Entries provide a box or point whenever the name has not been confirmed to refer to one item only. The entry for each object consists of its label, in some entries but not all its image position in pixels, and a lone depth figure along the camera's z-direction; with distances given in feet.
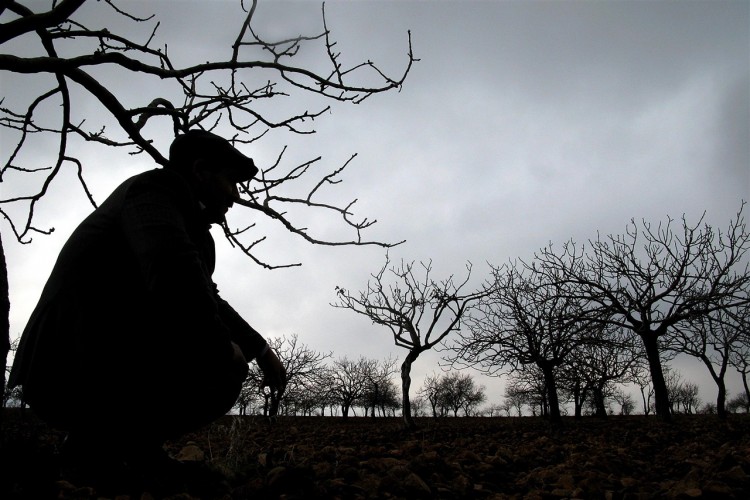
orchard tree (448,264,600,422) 41.70
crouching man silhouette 5.31
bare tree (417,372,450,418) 198.90
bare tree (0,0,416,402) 8.49
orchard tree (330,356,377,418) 159.53
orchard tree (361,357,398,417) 166.61
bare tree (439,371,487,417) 207.94
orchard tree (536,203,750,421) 38.40
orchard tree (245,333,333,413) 110.32
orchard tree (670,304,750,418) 40.29
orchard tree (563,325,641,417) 38.40
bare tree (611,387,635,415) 247.62
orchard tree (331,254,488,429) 41.67
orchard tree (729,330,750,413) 40.45
